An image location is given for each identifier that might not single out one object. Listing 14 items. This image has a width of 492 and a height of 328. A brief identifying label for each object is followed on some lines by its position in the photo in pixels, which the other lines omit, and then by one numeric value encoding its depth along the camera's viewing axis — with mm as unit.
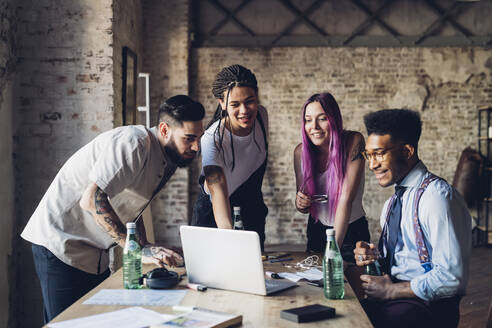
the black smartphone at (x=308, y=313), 1649
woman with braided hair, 2768
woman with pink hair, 2932
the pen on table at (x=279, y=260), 2592
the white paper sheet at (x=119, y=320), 1582
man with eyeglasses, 1970
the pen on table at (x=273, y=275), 2235
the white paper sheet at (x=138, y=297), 1853
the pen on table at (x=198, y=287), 2016
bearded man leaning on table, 2363
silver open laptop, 1904
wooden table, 1650
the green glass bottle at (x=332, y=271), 1908
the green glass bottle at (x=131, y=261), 2064
